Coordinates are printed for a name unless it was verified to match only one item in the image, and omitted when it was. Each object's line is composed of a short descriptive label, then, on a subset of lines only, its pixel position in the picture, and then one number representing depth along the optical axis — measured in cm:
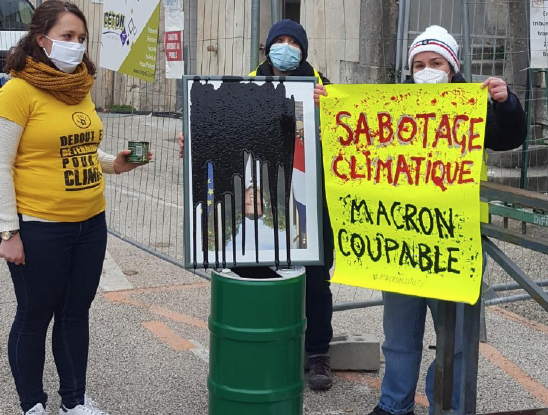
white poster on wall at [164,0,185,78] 562
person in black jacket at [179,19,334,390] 429
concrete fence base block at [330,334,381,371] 472
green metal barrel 353
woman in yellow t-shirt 367
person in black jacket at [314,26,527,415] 340
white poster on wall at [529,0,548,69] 654
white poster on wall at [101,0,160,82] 578
